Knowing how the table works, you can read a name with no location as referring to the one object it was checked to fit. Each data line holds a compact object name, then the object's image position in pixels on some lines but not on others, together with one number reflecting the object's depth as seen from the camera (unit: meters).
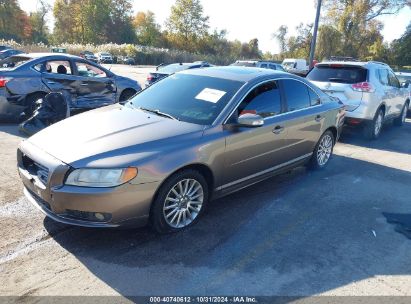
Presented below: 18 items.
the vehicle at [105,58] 50.59
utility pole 15.63
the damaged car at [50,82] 8.31
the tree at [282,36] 85.12
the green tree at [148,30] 87.12
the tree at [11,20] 68.31
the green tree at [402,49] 54.09
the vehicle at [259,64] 20.08
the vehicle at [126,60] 55.72
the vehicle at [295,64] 30.80
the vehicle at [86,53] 50.00
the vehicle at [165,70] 14.75
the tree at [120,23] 84.12
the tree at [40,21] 82.21
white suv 8.51
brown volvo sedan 3.43
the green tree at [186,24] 80.44
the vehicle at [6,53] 24.71
